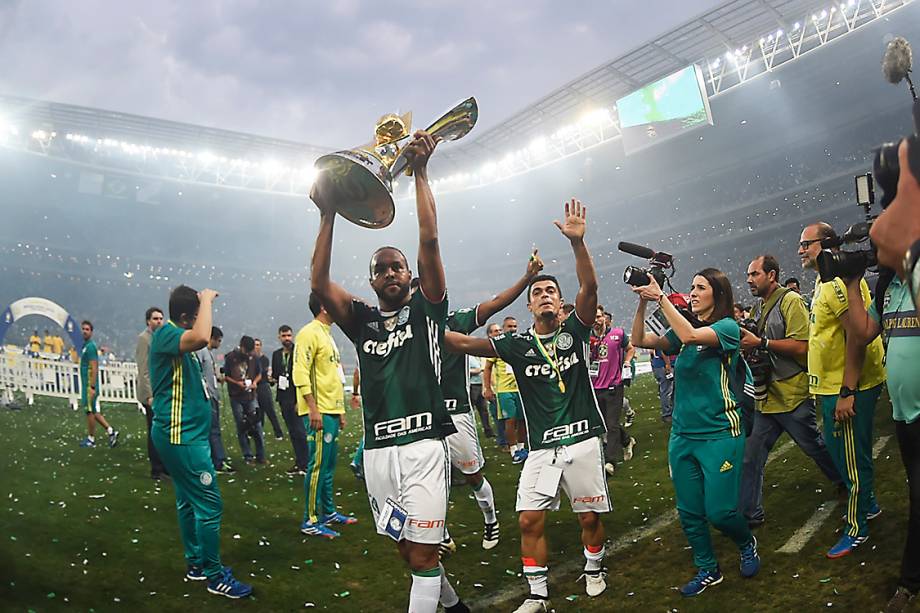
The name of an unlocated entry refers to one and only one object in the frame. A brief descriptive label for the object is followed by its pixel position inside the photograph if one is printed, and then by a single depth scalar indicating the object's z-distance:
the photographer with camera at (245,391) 9.76
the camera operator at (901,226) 1.51
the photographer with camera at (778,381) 4.72
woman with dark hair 3.93
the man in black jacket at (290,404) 8.78
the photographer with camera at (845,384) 3.91
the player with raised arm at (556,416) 4.10
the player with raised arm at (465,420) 5.49
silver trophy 3.02
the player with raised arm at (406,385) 3.17
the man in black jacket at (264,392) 10.65
